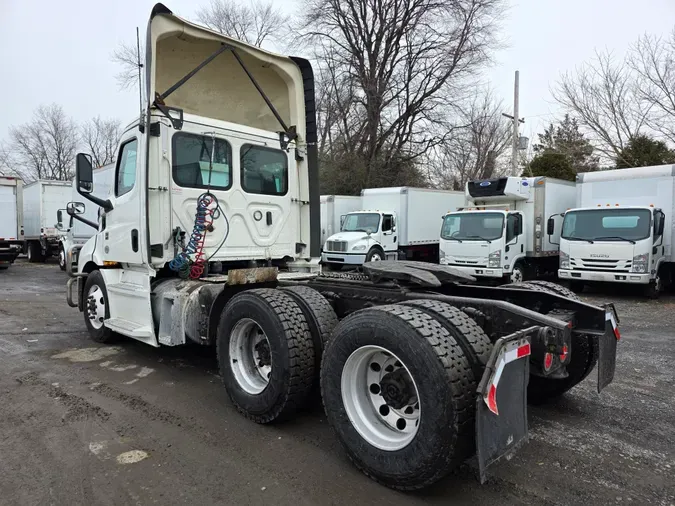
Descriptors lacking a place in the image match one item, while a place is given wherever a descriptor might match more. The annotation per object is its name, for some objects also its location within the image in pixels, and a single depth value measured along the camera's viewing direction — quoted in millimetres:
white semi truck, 2828
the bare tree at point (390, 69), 28062
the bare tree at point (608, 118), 23078
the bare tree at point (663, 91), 20266
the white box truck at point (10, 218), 18469
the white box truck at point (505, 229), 13148
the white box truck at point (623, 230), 11305
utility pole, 25288
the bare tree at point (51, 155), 52250
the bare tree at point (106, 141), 53000
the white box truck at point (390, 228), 17141
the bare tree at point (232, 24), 35750
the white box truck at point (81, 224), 14031
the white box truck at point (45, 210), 21234
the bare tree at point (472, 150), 29625
